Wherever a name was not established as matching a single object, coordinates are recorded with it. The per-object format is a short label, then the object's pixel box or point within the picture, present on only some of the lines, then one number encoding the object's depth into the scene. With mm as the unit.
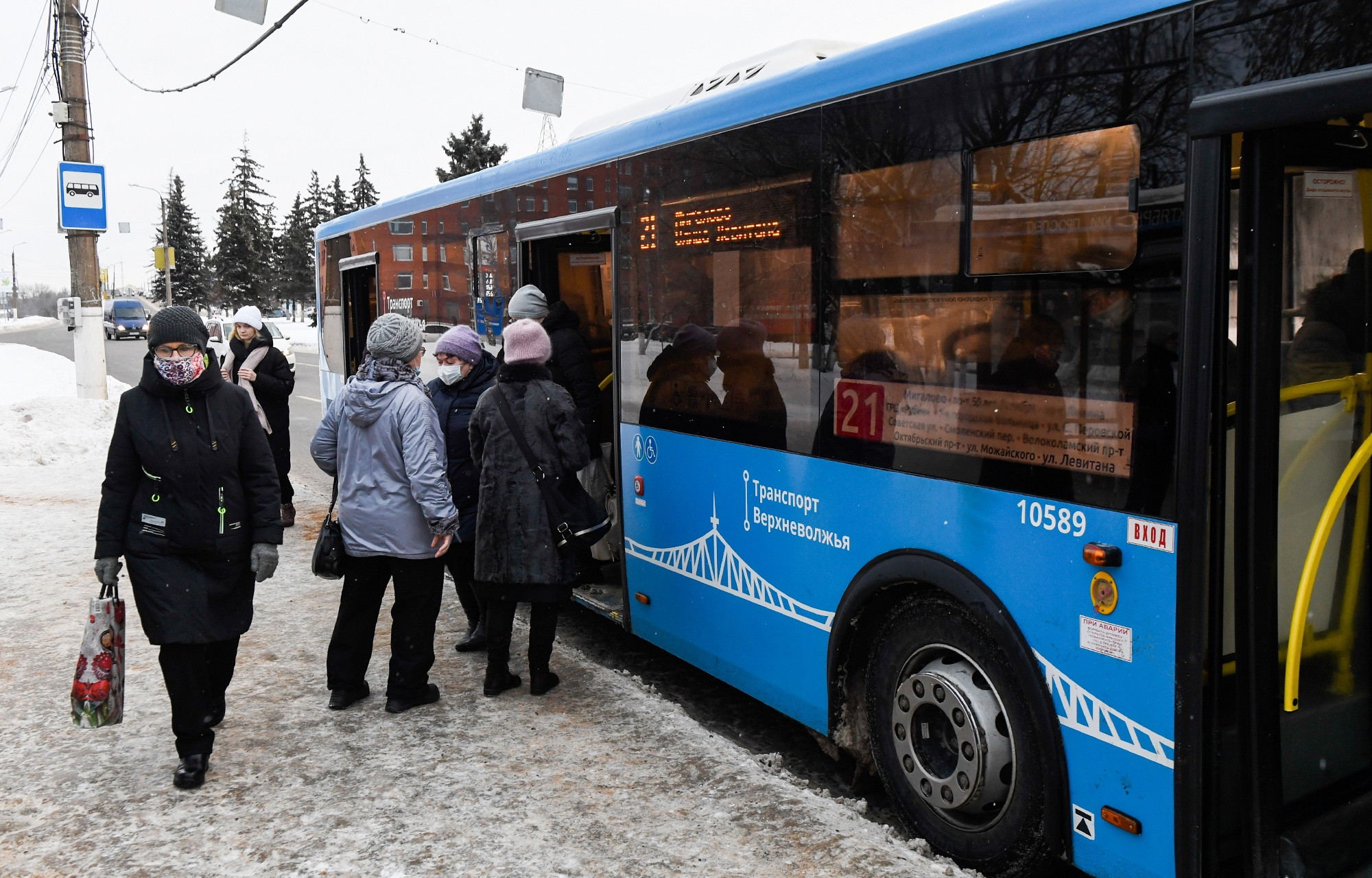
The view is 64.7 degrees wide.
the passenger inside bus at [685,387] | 5020
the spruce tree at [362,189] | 81500
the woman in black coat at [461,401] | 5770
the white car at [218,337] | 22750
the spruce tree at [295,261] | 82438
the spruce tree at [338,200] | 83875
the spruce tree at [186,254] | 84375
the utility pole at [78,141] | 15562
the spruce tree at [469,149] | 59344
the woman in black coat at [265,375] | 8922
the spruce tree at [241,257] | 79438
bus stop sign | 14734
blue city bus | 2766
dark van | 56125
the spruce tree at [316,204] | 86375
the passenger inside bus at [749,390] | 4523
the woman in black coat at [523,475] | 5242
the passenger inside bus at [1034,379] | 3146
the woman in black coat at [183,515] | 4262
